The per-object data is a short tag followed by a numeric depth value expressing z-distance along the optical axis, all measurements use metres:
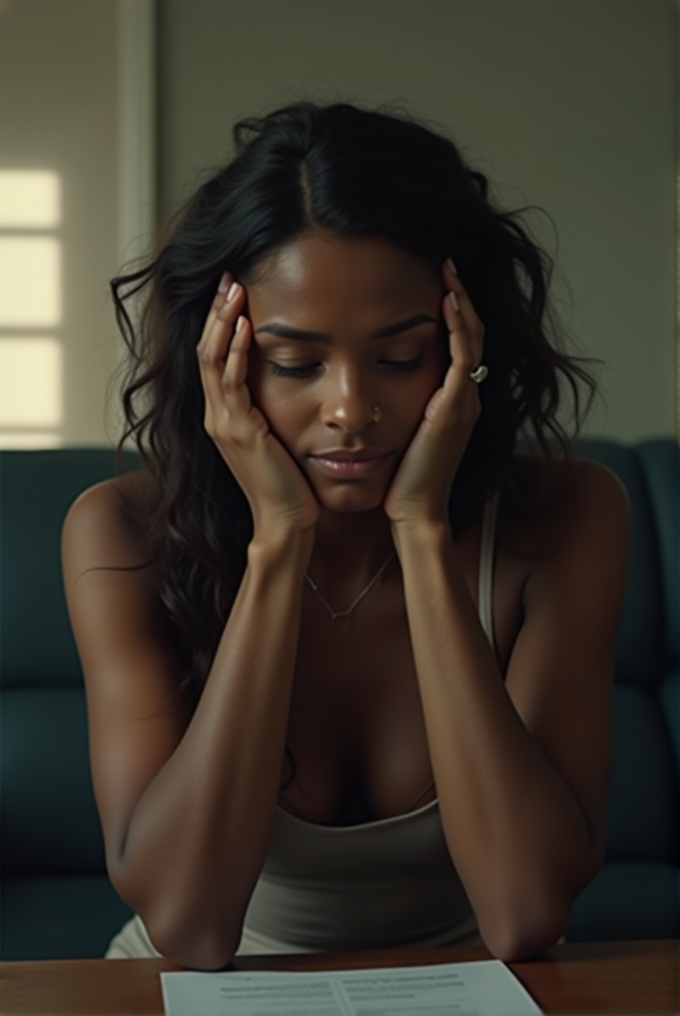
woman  1.85
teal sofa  2.38
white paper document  1.69
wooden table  1.69
